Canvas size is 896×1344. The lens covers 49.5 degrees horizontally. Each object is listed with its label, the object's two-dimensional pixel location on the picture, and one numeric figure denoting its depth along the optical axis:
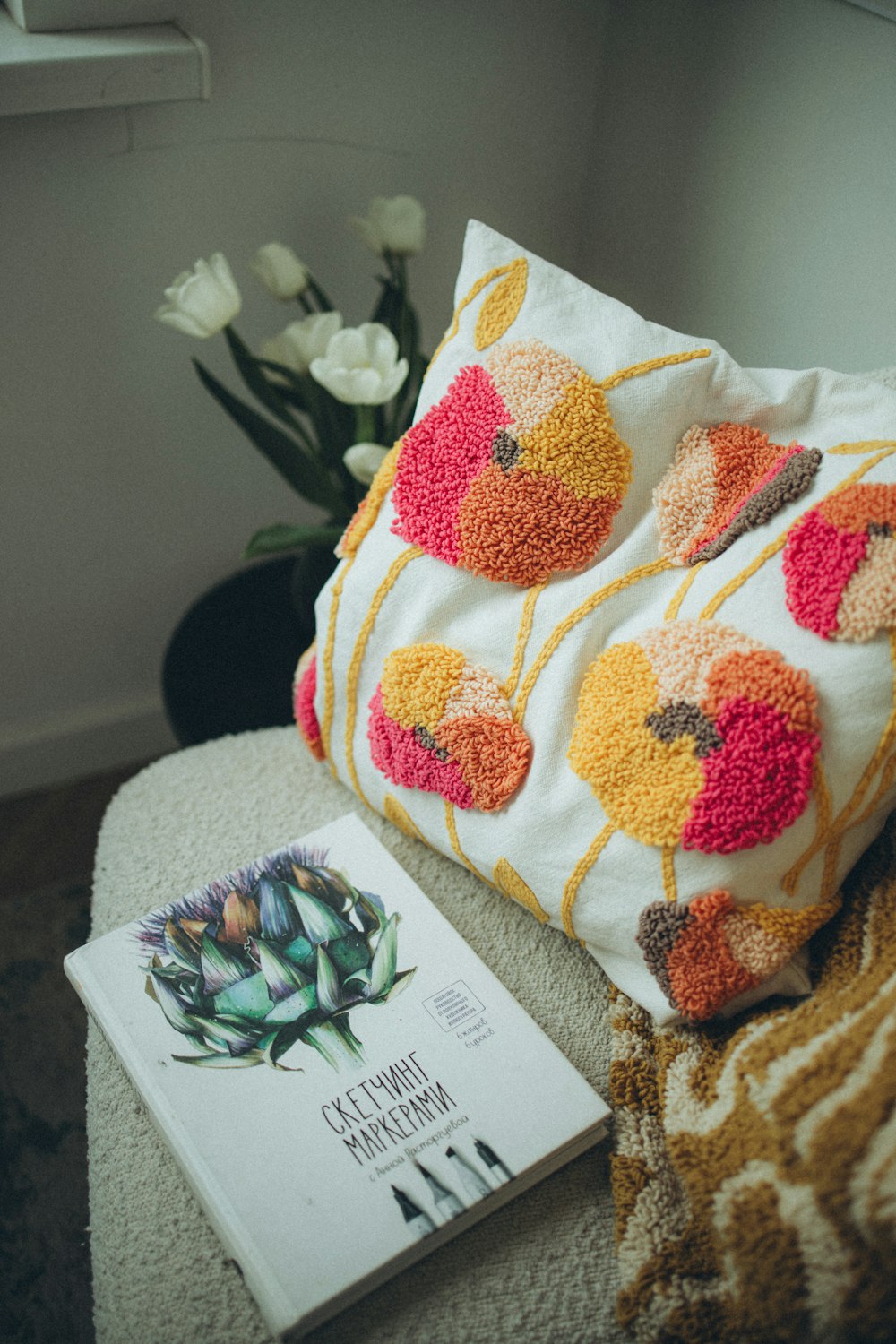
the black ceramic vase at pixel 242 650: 1.07
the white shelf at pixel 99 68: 0.82
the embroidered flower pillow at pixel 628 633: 0.56
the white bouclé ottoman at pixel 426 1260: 0.54
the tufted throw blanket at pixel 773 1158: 0.47
